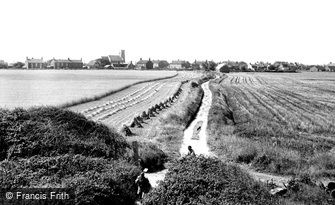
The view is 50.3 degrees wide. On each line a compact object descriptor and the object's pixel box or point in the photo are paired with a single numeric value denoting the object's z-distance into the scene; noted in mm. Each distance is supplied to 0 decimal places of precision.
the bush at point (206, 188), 13086
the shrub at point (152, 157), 21053
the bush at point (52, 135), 18234
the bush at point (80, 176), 13750
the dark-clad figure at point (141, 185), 15461
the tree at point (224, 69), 190125
